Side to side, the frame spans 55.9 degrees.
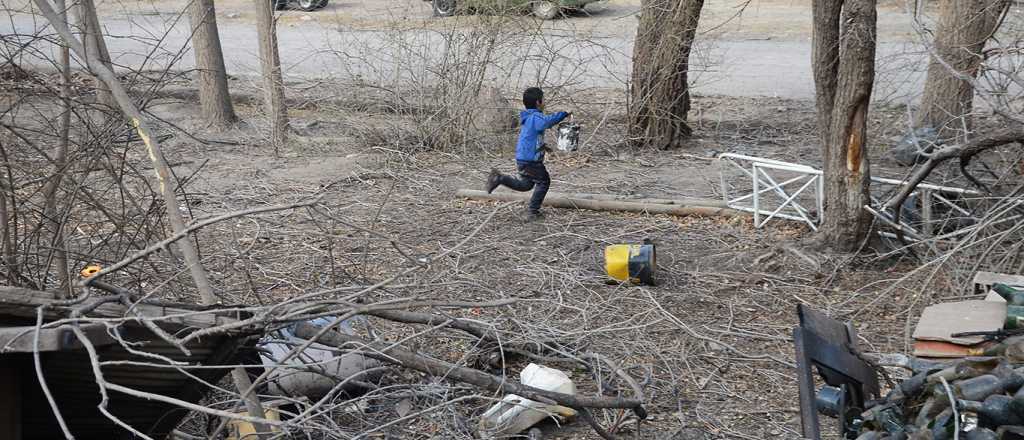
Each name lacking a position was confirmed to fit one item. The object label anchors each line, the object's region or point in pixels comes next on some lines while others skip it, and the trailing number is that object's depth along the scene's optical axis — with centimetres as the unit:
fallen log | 782
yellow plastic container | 637
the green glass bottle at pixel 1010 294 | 463
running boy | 769
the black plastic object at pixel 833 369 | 359
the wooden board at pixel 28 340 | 300
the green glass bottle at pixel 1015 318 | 452
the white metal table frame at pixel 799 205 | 648
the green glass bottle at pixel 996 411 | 344
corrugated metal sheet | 343
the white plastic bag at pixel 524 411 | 456
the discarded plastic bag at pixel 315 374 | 474
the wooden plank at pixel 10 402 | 319
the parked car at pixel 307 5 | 1980
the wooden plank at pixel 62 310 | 324
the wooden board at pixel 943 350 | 456
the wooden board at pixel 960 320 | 466
